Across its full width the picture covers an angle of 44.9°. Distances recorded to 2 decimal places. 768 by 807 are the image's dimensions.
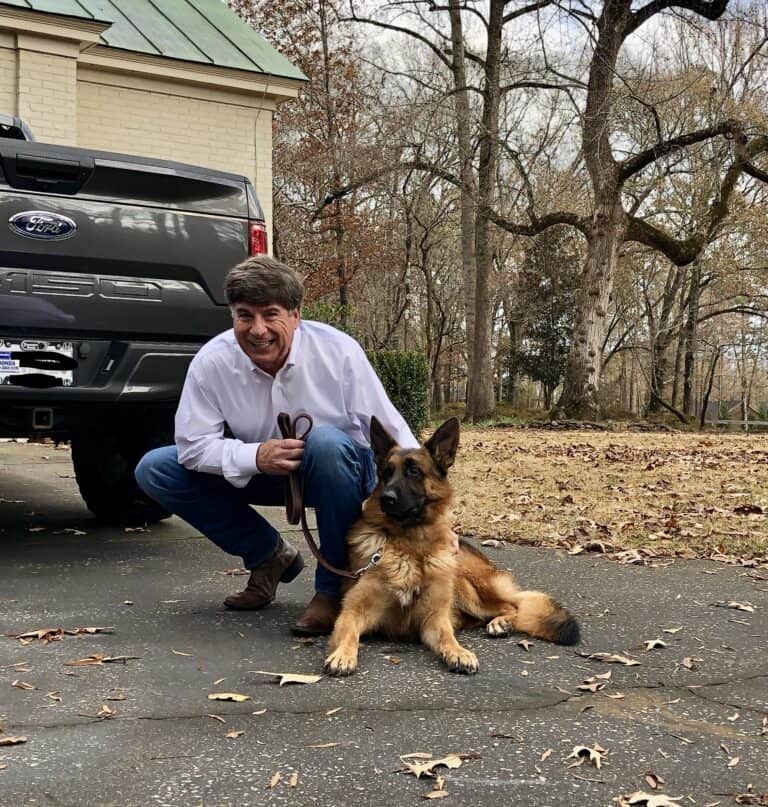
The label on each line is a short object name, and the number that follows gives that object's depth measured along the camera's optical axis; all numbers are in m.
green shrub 15.45
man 3.87
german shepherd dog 3.73
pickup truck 4.65
